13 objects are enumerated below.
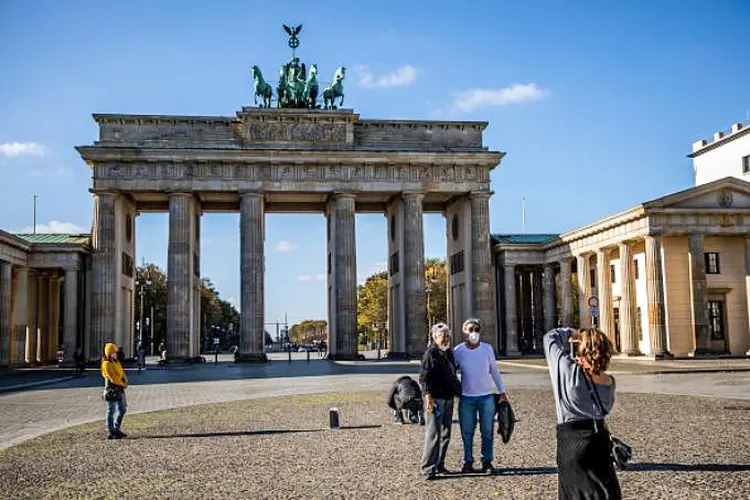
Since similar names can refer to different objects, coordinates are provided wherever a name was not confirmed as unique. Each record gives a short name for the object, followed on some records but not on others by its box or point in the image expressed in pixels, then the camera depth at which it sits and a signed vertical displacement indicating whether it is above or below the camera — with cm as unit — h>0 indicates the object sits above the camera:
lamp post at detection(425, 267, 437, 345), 9701 +581
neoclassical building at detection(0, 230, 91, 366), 5150 +337
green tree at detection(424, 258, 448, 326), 10012 +415
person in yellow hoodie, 1616 -101
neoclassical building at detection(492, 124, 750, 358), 4912 +352
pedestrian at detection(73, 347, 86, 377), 4266 -122
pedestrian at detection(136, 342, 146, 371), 4784 -117
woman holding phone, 643 -71
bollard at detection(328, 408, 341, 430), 1733 -180
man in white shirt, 1149 -85
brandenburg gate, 5800 +1069
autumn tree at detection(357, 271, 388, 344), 11062 +385
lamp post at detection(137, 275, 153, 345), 7725 +534
